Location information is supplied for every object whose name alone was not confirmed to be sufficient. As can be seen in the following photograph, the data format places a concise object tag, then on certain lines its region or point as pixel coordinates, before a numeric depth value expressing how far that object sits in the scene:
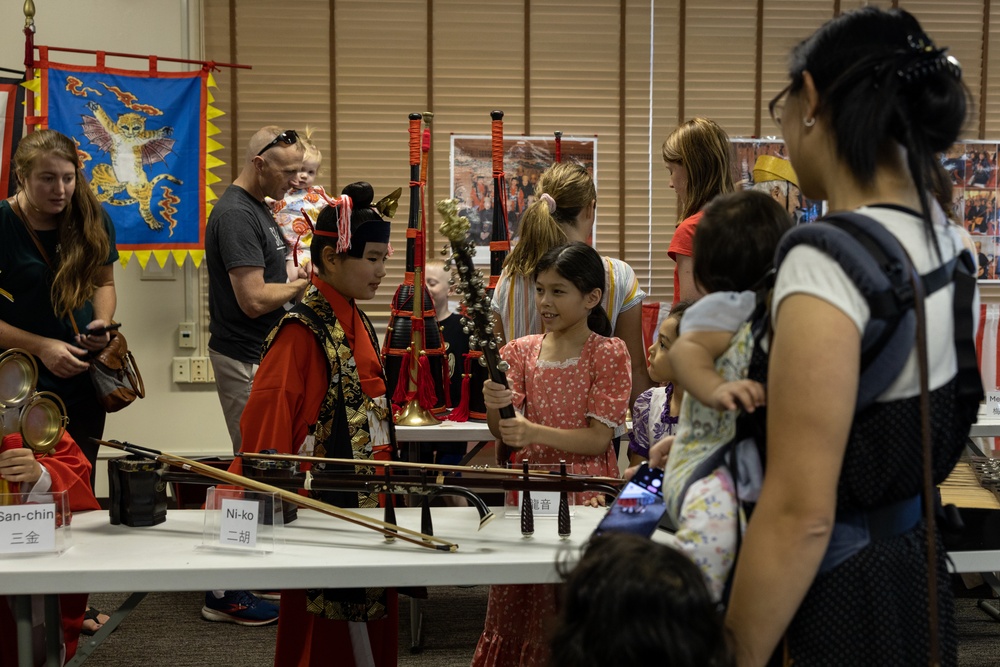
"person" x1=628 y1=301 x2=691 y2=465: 2.24
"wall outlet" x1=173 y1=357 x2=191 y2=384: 4.87
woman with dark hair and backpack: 1.00
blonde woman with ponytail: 3.01
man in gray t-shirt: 3.50
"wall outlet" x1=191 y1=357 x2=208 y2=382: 4.88
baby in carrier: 1.14
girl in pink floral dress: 2.35
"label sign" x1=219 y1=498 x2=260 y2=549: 1.81
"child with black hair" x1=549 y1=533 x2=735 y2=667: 1.01
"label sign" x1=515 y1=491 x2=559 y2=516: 2.01
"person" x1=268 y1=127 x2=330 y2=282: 3.84
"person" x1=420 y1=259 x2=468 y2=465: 3.85
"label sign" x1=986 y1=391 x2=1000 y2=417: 3.49
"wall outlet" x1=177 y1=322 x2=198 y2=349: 4.87
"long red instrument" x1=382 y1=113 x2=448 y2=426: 3.28
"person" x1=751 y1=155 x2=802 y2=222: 3.58
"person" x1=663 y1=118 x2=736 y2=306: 2.88
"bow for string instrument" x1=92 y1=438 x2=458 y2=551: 1.86
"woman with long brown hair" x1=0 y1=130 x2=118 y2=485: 3.04
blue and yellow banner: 4.32
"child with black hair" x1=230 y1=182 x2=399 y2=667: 2.14
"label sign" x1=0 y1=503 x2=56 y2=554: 1.77
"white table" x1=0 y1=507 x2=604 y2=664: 1.71
